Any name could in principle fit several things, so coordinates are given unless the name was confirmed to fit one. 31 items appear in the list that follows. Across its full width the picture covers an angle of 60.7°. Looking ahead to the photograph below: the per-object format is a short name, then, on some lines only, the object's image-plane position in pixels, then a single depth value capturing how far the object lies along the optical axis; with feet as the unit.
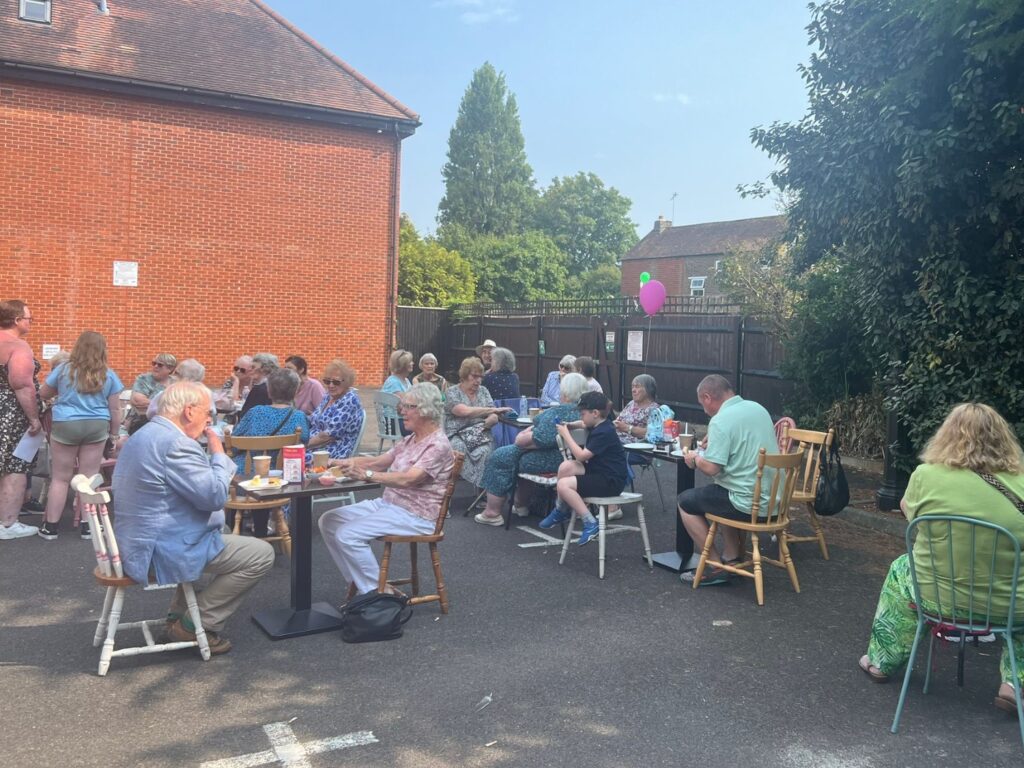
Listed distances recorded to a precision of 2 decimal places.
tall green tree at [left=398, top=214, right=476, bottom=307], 98.73
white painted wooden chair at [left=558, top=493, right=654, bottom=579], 20.02
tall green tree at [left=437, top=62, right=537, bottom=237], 197.26
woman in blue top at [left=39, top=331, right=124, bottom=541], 21.63
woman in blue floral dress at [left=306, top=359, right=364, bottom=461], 22.04
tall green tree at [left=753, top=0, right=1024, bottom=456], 20.94
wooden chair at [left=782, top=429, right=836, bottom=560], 21.67
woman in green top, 12.51
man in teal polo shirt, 18.49
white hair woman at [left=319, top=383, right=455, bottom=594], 16.53
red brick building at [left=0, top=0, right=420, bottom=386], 49.26
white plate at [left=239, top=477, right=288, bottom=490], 15.83
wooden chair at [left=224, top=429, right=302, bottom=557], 19.15
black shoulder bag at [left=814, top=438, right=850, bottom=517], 21.77
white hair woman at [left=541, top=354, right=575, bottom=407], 32.78
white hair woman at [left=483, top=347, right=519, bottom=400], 31.01
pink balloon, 49.01
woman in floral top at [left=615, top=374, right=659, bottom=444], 25.89
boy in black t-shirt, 20.72
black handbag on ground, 15.44
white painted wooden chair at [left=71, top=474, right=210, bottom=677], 13.48
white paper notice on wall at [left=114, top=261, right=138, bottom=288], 51.42
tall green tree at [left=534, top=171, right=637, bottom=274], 211.61
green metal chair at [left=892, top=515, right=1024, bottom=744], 12.26
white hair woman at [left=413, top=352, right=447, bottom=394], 33.19
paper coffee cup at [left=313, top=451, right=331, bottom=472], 17.22
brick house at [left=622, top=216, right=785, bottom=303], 148.15
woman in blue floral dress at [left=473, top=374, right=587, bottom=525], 23.31
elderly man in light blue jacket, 13.37
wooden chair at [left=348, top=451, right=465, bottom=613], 16.46
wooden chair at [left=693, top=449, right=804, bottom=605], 17.99
